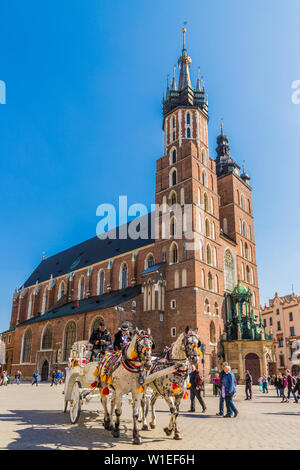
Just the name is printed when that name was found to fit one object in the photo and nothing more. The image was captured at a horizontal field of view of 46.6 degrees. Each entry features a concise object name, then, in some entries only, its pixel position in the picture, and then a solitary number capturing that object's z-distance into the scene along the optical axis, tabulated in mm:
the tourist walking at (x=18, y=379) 35469
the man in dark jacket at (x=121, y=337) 9484
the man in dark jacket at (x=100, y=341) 10498
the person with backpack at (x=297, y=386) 17219
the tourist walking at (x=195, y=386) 12406
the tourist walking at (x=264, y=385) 24723
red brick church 31891
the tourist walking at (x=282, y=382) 19292
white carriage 9227
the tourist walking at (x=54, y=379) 31453
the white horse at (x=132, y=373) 7355
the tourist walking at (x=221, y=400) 11486
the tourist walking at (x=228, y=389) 10820
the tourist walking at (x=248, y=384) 18902
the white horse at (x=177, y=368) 8164
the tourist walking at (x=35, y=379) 31358
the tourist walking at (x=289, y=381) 17997
